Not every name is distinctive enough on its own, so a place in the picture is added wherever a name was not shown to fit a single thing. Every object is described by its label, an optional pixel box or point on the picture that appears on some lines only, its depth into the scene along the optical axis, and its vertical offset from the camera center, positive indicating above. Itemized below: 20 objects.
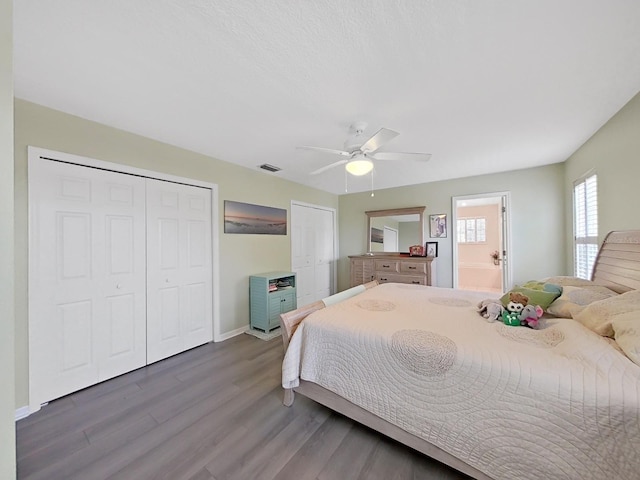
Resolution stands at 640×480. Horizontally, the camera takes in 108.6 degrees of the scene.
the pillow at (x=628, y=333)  0.97 -0.44
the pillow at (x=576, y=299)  1.53 -0.42
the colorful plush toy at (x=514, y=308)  1.54 -0.48
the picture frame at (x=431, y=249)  4.12 -0.19
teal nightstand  3.21 -0.86
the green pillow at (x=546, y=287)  1.74 -0.39
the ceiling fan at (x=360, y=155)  2.02 +0.78
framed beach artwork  3.18 +0.33
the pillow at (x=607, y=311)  1.19 -0.41
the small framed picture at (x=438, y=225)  4.07 +0.24
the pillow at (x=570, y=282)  1.84 -0.37
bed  0.91 -0.71
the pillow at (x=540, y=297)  1.67 -0.44
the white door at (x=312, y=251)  4.29 -0.23
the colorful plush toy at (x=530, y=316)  1.50 -0.51
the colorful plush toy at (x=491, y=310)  1.65 -0.53
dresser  3.91 -0.55
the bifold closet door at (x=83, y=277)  1.82 -0.31
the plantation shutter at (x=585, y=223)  2.40 +0.16
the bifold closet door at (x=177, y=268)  2.47 -0.32
